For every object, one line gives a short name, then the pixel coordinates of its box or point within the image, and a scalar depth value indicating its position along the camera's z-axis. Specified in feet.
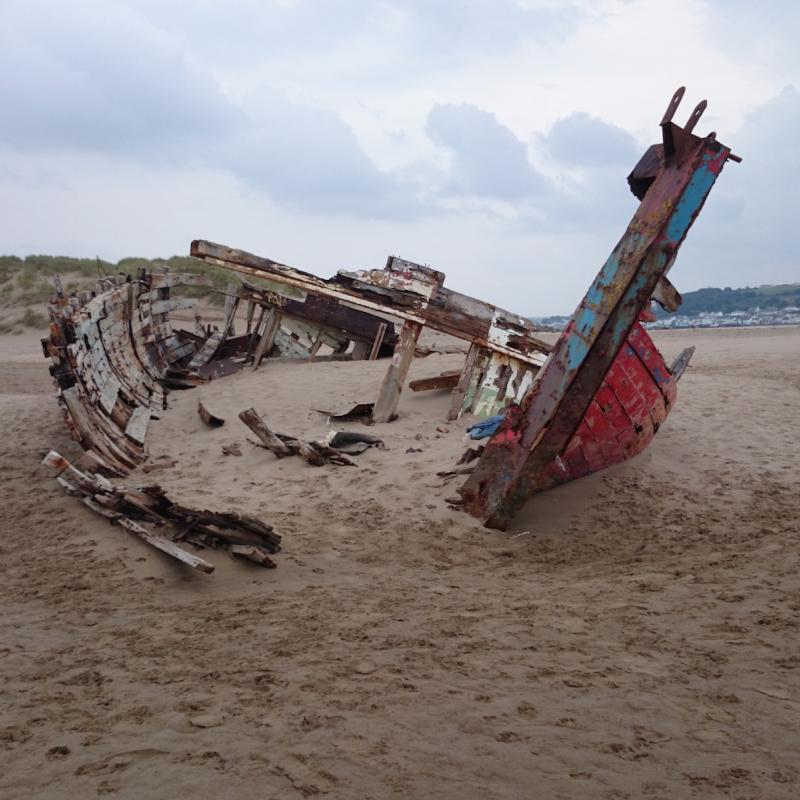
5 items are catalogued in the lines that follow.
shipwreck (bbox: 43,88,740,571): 18.52
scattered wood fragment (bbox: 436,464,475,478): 23.03
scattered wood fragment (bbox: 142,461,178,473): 27.00
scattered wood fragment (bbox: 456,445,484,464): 24.03
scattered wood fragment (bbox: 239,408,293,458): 27.29
